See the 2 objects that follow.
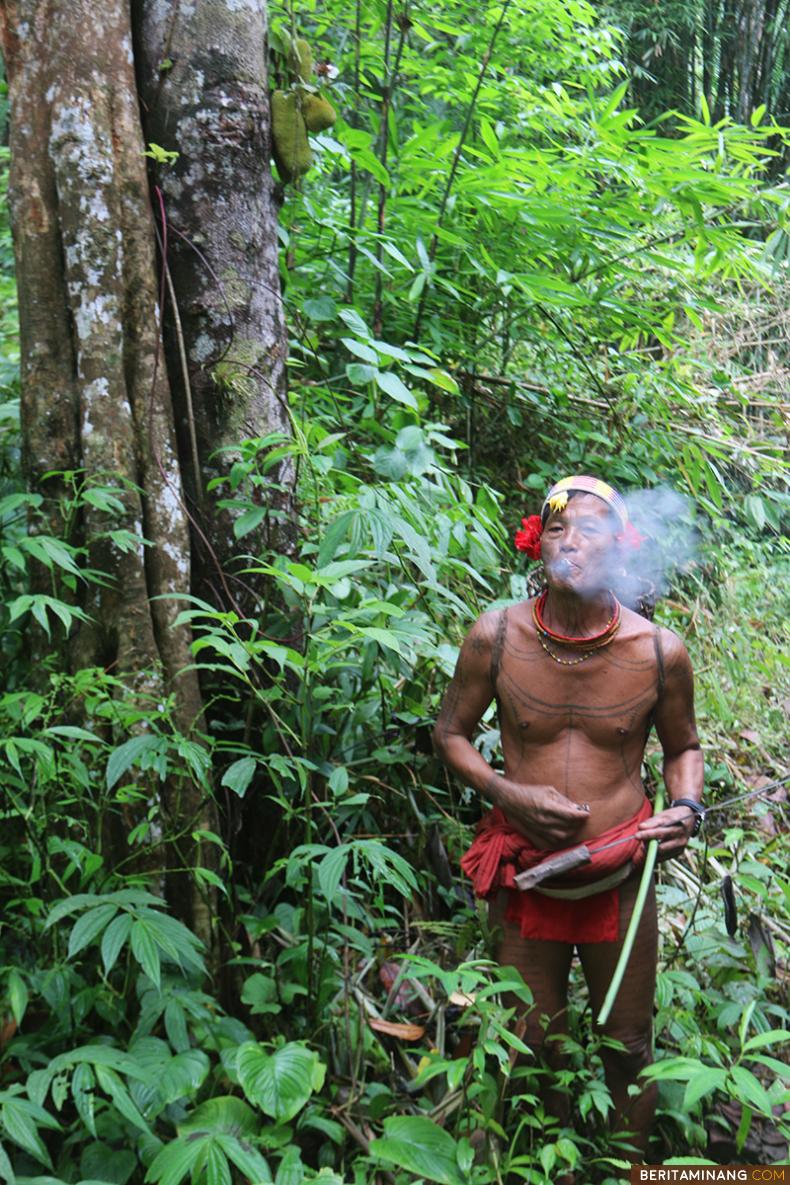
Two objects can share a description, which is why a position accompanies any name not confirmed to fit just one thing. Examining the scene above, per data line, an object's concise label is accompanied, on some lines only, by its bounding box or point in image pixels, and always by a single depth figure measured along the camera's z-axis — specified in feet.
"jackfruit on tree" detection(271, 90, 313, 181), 9.70
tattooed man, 8.06
